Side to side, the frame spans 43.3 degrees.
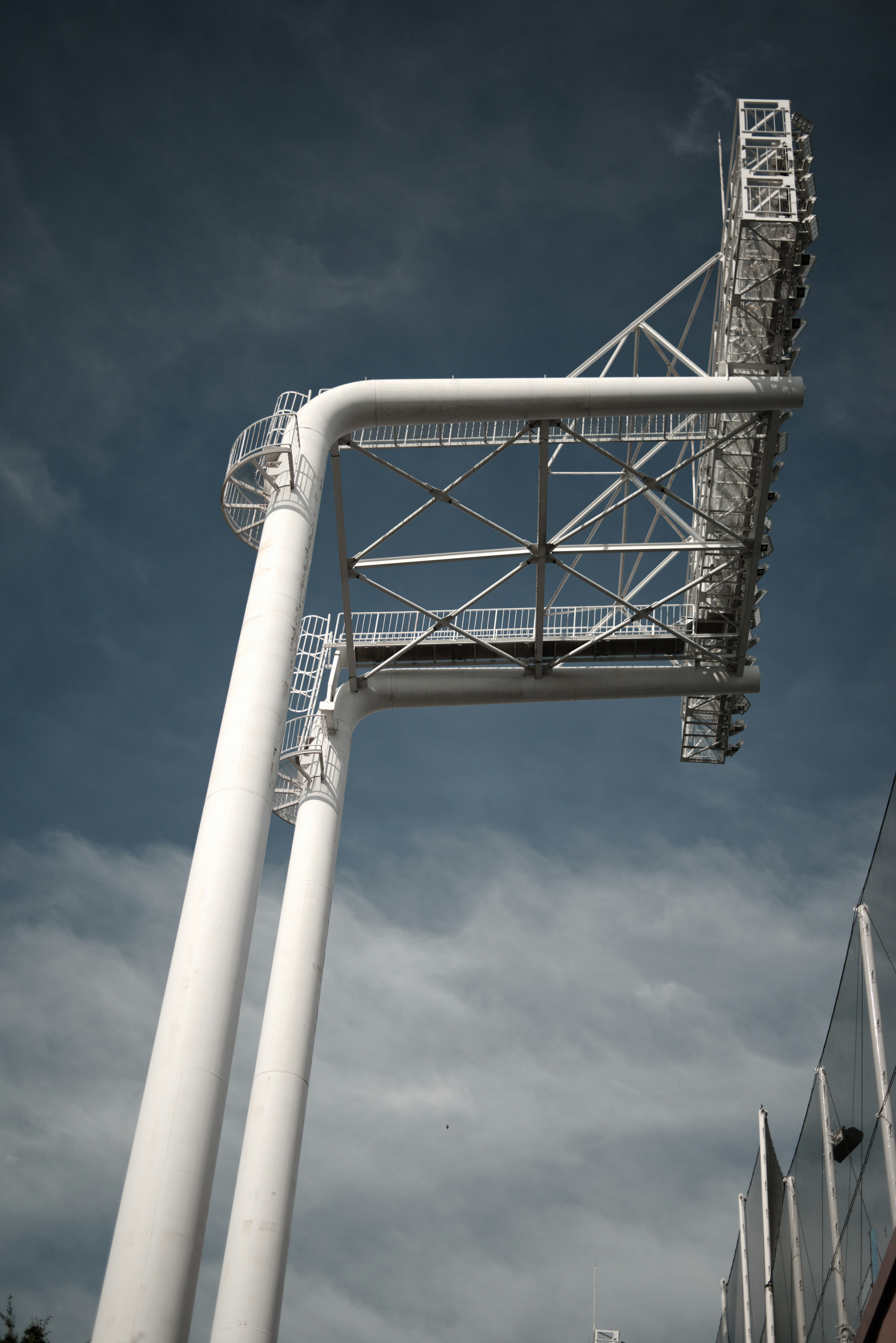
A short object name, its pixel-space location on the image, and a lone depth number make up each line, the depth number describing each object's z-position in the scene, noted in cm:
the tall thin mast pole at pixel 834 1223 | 1574
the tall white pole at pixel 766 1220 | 2230
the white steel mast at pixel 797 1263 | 1948
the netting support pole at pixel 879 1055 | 1384
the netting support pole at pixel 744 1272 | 2586
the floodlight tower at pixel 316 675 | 1495
